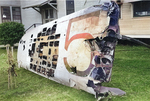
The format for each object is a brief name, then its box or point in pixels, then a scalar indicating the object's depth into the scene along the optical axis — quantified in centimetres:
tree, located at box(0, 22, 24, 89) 1610
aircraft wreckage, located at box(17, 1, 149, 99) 489
